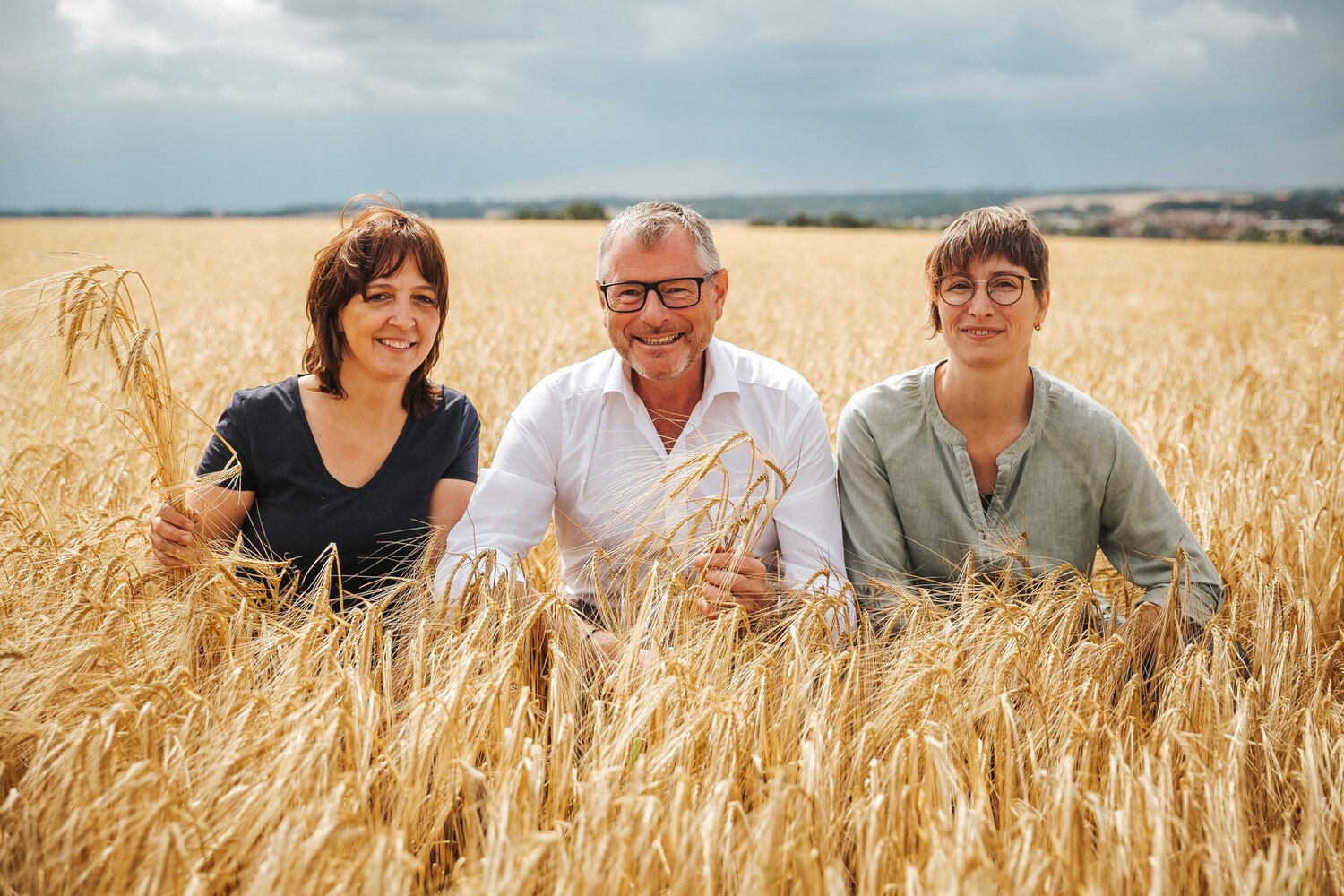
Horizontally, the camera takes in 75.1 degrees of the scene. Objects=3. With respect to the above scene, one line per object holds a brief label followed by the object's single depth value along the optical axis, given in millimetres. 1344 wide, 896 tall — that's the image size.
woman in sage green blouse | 2590
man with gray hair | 2566
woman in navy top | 2678
